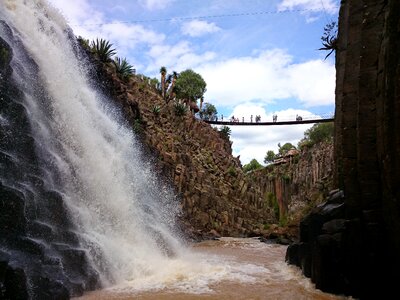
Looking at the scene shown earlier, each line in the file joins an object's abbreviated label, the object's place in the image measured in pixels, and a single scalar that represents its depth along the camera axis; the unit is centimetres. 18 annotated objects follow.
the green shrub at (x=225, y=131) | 4519
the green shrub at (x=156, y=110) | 3173
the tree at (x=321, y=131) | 5620
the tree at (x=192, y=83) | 5472
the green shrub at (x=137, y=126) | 2562
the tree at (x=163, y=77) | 3952
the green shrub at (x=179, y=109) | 3619
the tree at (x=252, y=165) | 7849
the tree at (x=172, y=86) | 4038
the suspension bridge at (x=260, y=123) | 3943
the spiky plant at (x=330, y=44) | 1772
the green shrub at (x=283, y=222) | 3372
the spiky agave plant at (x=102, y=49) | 2641
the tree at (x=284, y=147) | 8324
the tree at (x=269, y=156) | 8700
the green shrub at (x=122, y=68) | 2900
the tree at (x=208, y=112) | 5399
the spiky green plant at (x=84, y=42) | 2472
